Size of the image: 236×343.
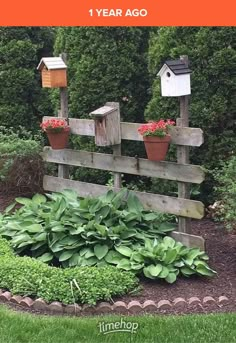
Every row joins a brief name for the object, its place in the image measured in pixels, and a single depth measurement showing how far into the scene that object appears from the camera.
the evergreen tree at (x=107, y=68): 7.15
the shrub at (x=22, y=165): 7.26
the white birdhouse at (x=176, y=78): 5.21
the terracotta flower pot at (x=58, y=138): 6.15
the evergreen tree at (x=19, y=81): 8.62
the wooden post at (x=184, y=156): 5.27
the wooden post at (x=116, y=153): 5.70
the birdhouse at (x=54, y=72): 6.13
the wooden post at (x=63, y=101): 6.29
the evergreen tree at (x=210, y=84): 6.14
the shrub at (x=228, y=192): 5.11
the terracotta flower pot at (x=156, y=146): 5.27
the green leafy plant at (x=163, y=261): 4.93
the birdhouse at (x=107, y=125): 5.63
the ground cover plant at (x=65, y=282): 4.58
